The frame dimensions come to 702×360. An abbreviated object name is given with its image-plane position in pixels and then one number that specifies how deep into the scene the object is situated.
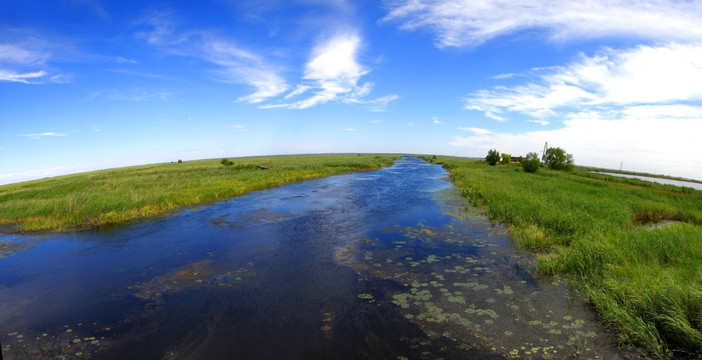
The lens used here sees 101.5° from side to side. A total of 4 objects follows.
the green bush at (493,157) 63.69
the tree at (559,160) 52.22
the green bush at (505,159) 67.23
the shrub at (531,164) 40.89
